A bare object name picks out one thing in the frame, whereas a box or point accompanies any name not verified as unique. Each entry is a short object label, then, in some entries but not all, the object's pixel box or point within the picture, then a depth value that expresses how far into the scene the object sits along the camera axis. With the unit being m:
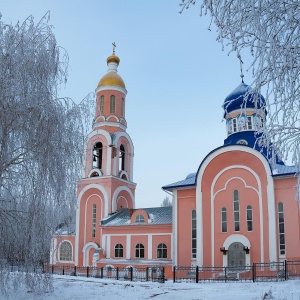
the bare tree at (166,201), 84.85
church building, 20.08
